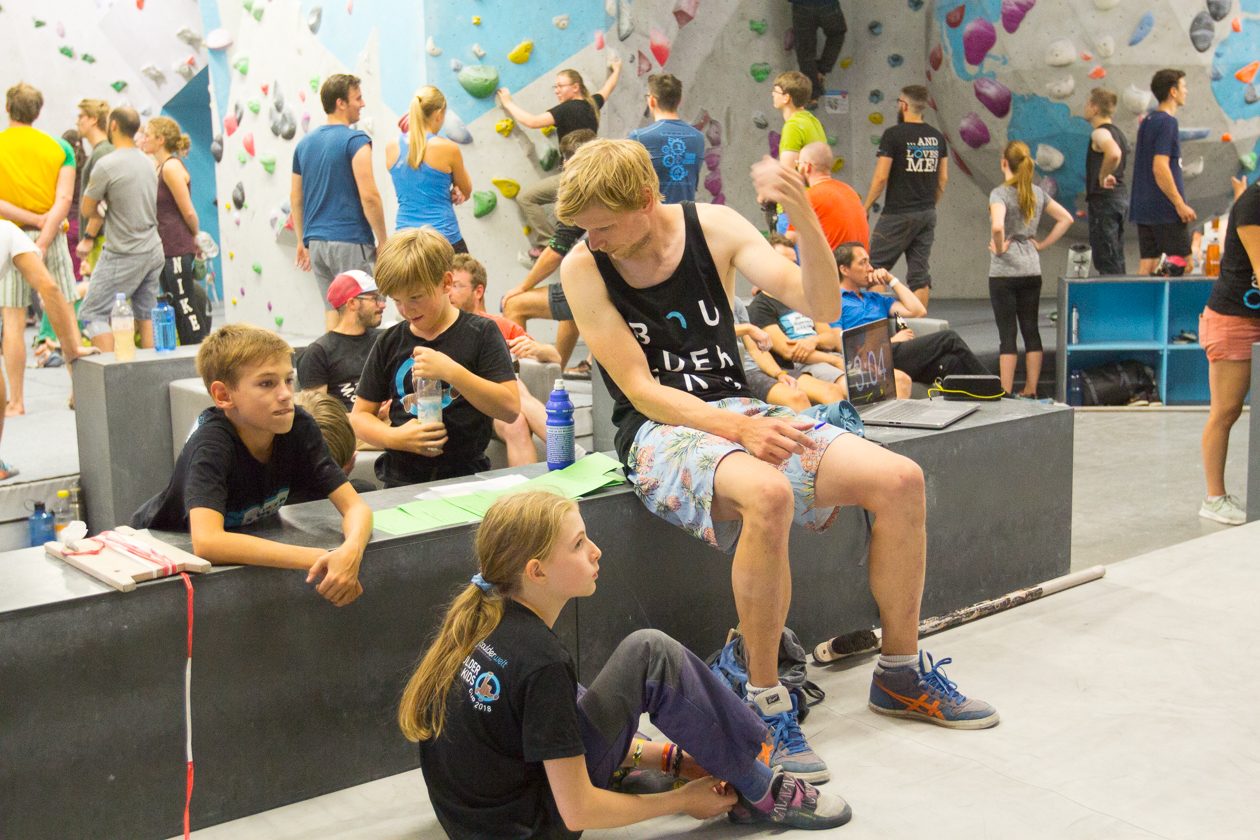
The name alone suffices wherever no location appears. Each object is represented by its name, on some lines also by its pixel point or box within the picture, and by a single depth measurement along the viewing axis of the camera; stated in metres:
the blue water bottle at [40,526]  5.69
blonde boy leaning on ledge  2.61
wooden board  2.45
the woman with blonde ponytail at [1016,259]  7.78
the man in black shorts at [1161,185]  7.86
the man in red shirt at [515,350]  4.29
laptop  3.91
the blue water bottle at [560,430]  3.43
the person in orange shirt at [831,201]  6.41
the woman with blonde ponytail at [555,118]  7.53
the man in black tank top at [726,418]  2.82
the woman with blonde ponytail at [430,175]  6.42
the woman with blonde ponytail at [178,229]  7.35
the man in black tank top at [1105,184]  8.38
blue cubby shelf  8.06
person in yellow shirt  6.95
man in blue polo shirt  5.75
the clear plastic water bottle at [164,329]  5.88
